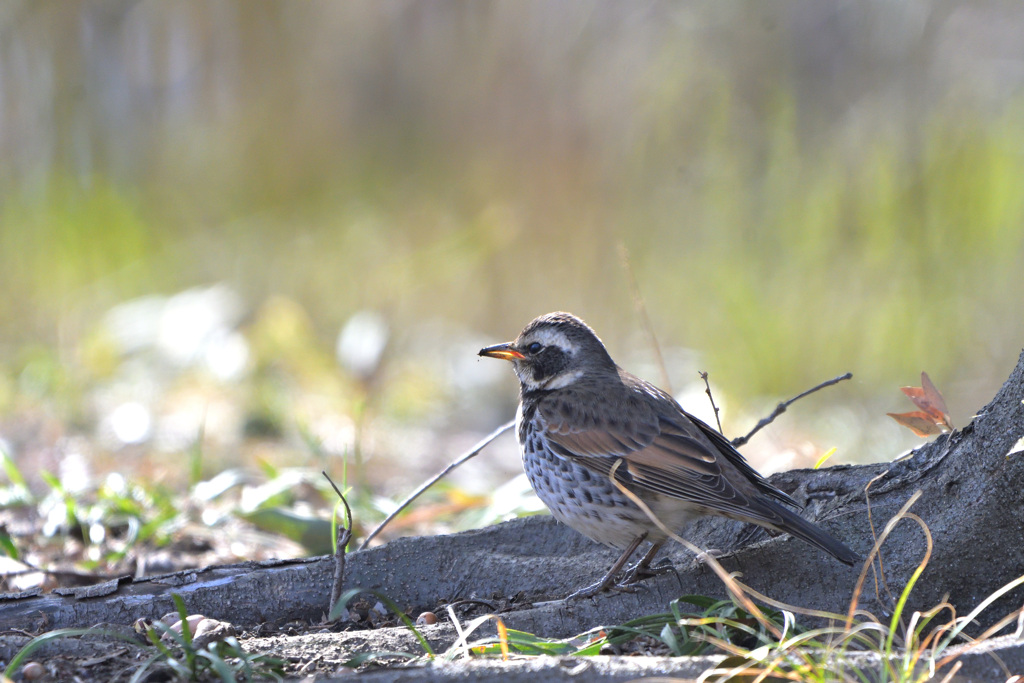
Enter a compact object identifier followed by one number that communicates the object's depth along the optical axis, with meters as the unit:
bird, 6.52
